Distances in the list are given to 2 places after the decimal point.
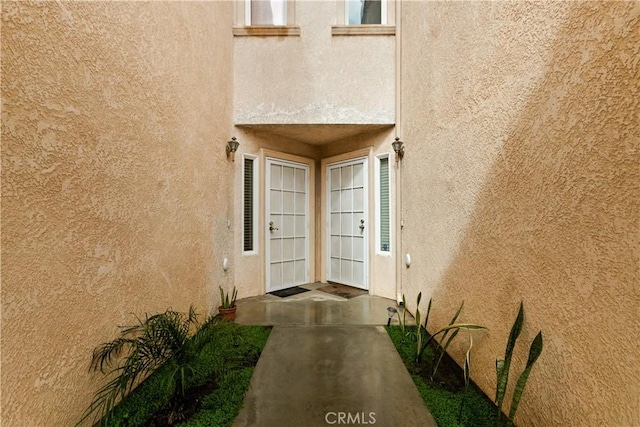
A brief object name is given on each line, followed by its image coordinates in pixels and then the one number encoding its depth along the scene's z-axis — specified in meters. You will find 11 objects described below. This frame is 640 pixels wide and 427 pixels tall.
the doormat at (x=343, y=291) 4.22
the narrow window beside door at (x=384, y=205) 4.18
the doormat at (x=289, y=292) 4.25
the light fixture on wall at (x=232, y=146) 3.73
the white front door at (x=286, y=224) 4.49
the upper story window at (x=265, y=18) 3.99
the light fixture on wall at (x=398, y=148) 3.70
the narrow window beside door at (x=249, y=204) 4.23
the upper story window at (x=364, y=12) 4.17
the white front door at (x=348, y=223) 4.49
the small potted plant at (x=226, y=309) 3.17
